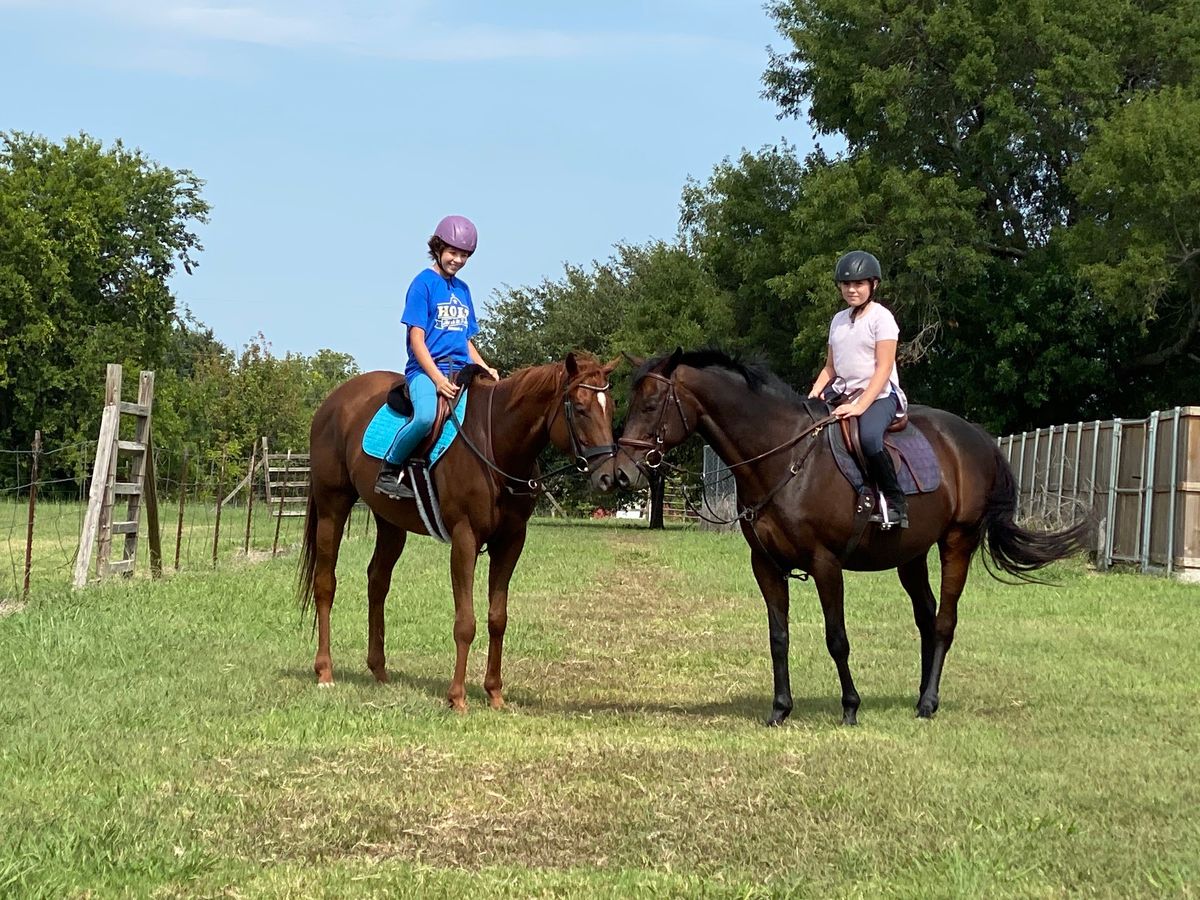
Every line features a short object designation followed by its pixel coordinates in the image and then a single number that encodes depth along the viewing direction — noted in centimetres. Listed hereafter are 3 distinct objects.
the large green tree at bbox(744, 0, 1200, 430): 3731
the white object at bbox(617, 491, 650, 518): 5571
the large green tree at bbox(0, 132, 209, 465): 5497
